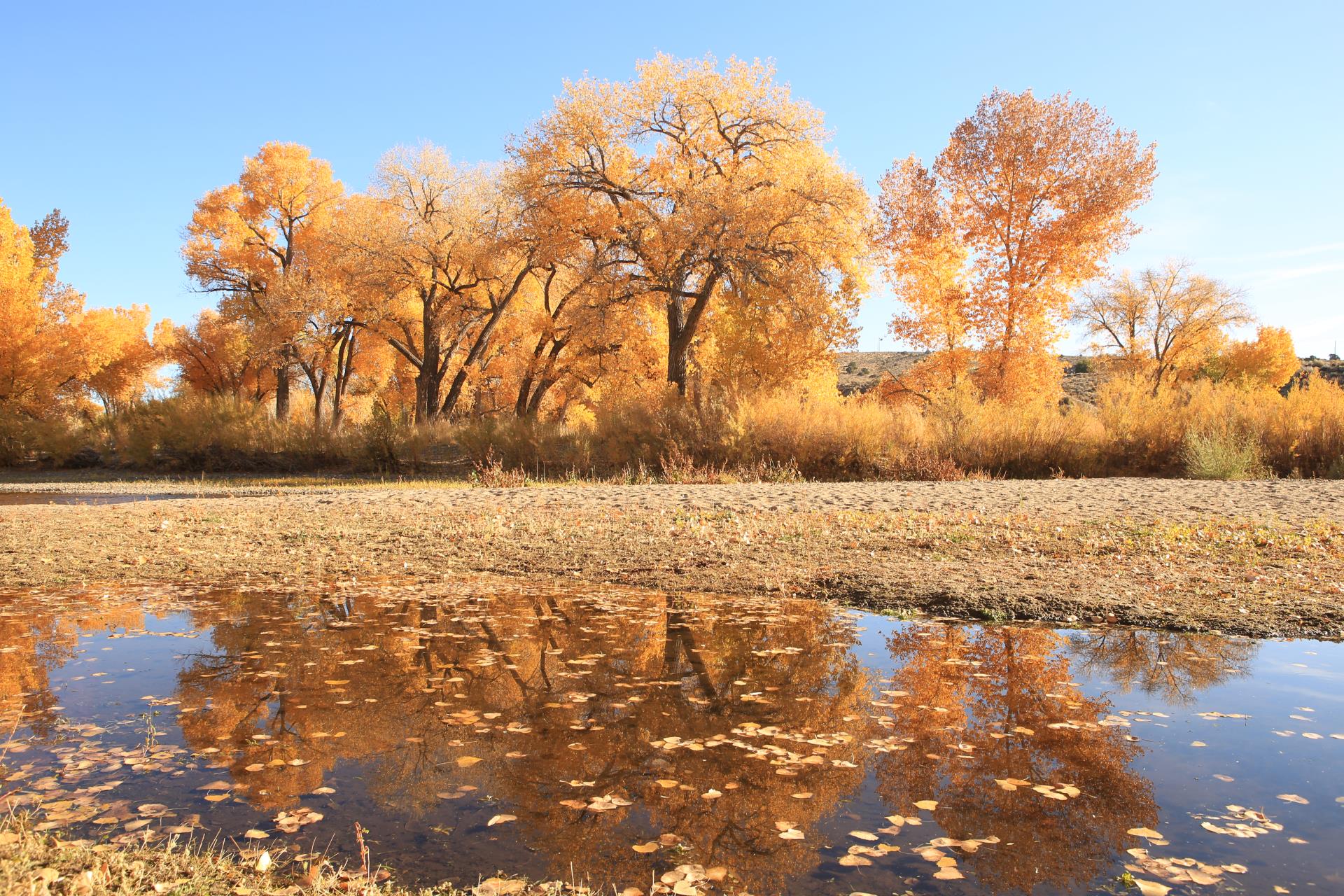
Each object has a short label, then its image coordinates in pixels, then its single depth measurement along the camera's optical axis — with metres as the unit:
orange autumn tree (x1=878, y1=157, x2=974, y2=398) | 30.42
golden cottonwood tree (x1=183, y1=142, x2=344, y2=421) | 38.28
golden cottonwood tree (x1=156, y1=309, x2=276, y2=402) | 46.56
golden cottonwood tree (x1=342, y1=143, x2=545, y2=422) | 31.22
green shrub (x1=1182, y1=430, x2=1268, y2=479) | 16.52
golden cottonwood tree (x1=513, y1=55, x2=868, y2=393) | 24.81
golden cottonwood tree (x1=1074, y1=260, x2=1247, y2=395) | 51.78
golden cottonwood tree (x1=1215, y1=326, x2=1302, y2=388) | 54.53
